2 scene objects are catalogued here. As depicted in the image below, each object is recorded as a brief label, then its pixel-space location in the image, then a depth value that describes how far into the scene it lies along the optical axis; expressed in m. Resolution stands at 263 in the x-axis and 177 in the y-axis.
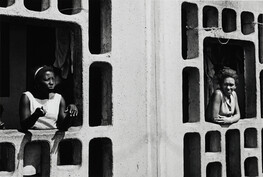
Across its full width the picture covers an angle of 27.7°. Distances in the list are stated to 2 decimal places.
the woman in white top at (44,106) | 3.35
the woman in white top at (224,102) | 4.14
